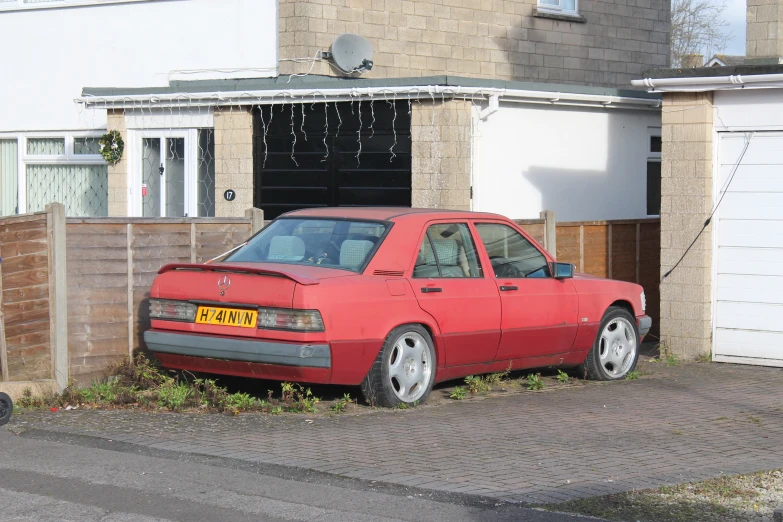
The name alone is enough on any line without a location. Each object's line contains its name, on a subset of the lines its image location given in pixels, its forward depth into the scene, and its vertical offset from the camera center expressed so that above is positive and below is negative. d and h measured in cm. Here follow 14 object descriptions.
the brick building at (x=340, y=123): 1440 +115
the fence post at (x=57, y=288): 992 -69
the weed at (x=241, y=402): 926 -155
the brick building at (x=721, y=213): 1243 -4
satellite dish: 1598 +214
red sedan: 882 -78
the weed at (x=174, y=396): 934 -153
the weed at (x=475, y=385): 1034 -157
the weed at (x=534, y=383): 1071 -160
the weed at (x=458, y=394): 1007 -161
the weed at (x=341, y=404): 922 -157
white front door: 1606 +46
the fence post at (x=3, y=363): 966 -130
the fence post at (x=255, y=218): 1143 -10
